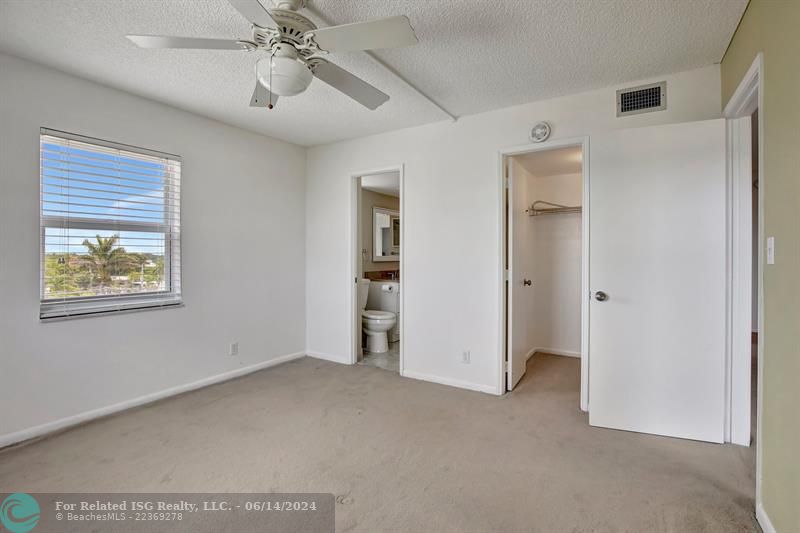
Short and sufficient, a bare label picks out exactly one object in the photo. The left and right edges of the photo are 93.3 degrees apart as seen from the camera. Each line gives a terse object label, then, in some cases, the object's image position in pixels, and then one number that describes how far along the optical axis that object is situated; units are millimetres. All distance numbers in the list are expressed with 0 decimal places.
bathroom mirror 6152
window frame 2531
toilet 4504
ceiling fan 1553
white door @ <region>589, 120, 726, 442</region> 2316
